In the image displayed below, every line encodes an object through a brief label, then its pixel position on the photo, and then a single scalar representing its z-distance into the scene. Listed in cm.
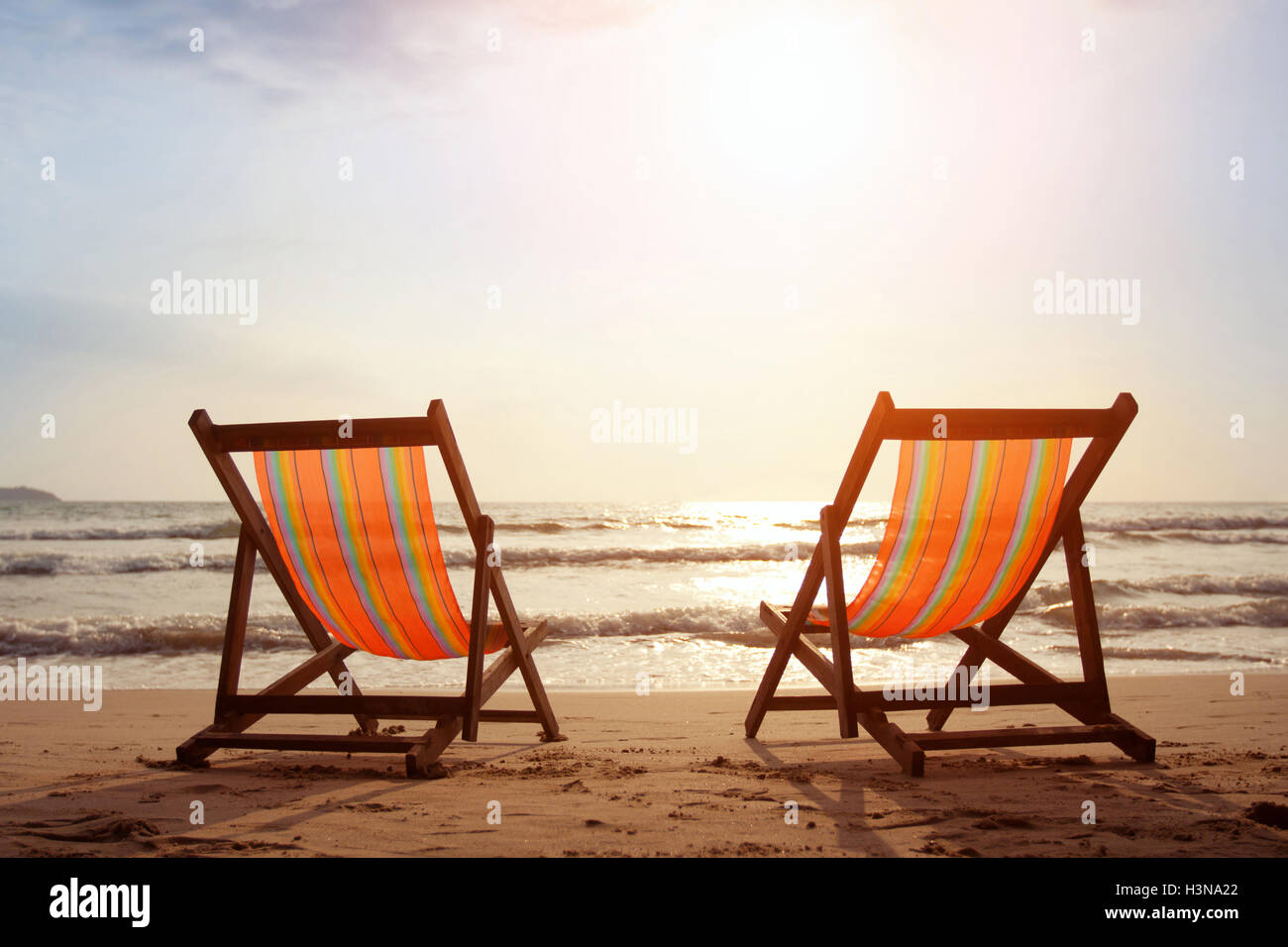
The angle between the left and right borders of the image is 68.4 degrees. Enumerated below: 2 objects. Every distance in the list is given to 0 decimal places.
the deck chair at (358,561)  352
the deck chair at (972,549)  350
